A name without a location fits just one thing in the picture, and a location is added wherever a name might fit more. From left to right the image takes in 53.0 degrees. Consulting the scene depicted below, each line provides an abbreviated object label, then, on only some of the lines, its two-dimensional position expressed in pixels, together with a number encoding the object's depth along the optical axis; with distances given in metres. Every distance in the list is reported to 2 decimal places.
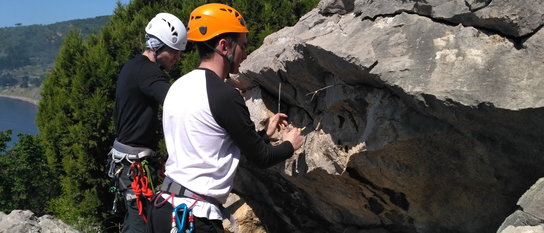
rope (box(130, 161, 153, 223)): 4.24
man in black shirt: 4.27
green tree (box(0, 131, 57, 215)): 7.36
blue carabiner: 2.89
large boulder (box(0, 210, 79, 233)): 5.92
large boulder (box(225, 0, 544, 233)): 2.97
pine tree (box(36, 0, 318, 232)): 7.07
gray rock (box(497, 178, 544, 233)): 2.86
